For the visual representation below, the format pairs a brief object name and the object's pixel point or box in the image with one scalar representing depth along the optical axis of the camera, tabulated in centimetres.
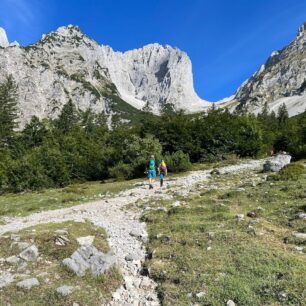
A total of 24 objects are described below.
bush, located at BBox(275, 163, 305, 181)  2362
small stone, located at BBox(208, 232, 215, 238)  1288
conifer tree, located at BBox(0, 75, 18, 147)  9150
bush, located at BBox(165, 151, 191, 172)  3934
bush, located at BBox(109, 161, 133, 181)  4062
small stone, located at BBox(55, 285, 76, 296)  954
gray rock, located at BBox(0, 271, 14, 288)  1003
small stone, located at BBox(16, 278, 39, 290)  980
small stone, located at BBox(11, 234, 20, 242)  1310
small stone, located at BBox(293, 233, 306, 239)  1205
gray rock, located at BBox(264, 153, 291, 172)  2972
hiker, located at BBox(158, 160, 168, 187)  3035
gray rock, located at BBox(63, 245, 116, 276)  1088
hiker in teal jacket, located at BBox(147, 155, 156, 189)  2938
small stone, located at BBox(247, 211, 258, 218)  1529
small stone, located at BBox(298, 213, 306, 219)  1411
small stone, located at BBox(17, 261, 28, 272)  1099
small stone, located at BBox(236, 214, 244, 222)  1462
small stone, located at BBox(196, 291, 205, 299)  899
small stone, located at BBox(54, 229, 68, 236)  1350
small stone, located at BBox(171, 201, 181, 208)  1961
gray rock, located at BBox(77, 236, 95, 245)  1341
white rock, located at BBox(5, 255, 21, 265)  1143
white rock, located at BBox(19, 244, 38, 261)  1169
